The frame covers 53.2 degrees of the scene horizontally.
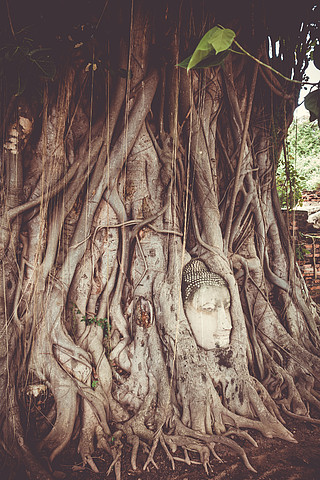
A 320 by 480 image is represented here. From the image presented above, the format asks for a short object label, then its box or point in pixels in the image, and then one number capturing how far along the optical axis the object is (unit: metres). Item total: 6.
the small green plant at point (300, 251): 3.78
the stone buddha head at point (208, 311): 2.26
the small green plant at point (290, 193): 3.30
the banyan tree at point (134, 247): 1.97
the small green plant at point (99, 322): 2.27
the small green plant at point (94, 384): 2.10
